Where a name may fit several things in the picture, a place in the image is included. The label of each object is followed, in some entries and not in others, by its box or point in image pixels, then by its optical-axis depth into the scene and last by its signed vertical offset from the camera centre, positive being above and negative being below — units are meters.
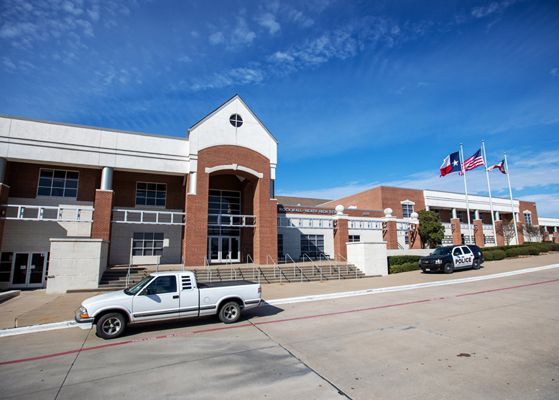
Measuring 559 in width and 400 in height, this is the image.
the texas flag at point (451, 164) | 31.84 +8.60
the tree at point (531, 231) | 47.09 +2.55
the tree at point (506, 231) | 43.81 +2.41
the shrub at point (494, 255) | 25.19 -0.53
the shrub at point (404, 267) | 22.48 -1.31
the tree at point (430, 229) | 33.81 +2.13
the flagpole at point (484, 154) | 31.20 +9.36
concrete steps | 17.17 -1.42
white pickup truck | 7.75 -1.37
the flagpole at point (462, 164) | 31.75 +8.51
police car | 19.45 -0.65
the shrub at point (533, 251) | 28.02 -0.25
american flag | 30.70 +8.55
